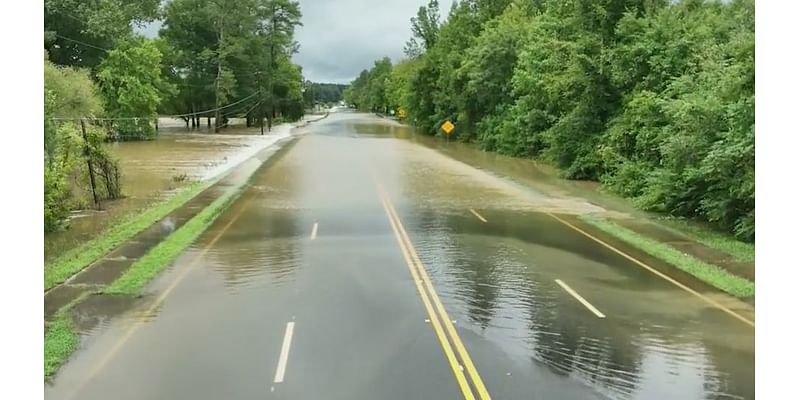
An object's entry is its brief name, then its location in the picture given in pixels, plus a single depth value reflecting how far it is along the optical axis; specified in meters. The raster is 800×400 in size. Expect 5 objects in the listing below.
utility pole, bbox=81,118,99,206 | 23.73
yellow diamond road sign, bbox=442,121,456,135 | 69.19
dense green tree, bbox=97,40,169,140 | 68.62
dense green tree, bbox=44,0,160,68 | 63.64
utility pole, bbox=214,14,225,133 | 91.56
